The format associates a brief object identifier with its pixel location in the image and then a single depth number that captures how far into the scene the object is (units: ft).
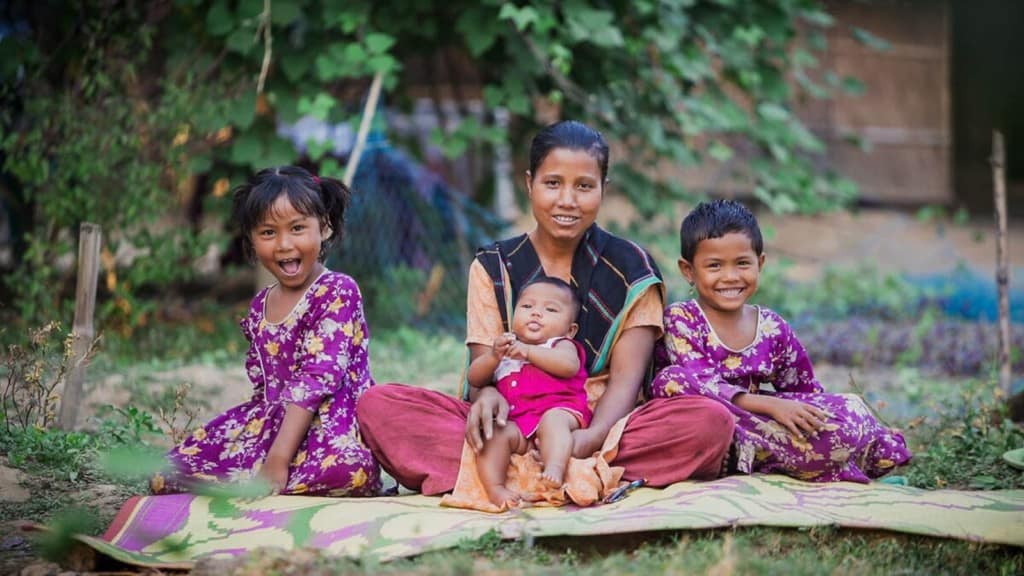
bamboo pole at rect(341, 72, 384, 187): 20.15
